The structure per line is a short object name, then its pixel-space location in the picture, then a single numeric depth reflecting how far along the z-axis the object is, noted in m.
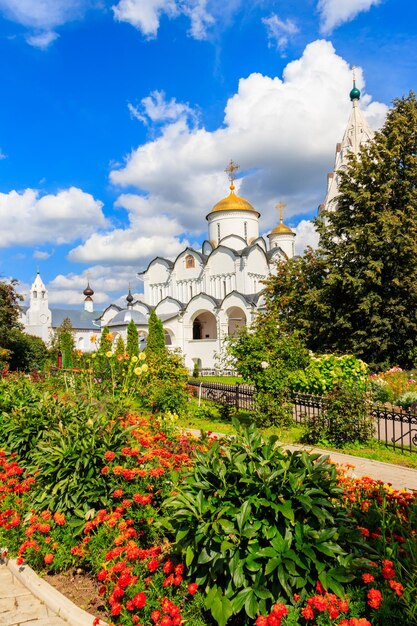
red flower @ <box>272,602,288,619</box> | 2.16
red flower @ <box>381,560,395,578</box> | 2.34
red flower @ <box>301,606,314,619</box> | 2.19
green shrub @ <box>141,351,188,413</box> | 9.98
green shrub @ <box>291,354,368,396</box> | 11.51
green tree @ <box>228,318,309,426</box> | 8.92
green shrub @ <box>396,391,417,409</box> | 10.91
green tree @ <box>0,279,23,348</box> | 21.05
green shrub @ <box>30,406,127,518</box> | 3.70
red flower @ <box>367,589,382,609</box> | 2.17
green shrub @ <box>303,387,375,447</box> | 7.41
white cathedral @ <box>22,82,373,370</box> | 34.33
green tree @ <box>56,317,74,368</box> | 31.68
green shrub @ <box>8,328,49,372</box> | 23.06
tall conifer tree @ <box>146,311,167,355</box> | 29.42
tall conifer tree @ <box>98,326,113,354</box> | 29.69
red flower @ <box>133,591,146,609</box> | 2.47
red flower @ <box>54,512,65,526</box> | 3.38
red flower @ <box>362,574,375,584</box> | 2.35
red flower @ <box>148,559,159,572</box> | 2.82
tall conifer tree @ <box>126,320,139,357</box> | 30.55
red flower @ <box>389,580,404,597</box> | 2.23
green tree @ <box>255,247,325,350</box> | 17.97
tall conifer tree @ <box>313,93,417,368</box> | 16.23
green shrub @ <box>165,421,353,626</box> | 2.39
